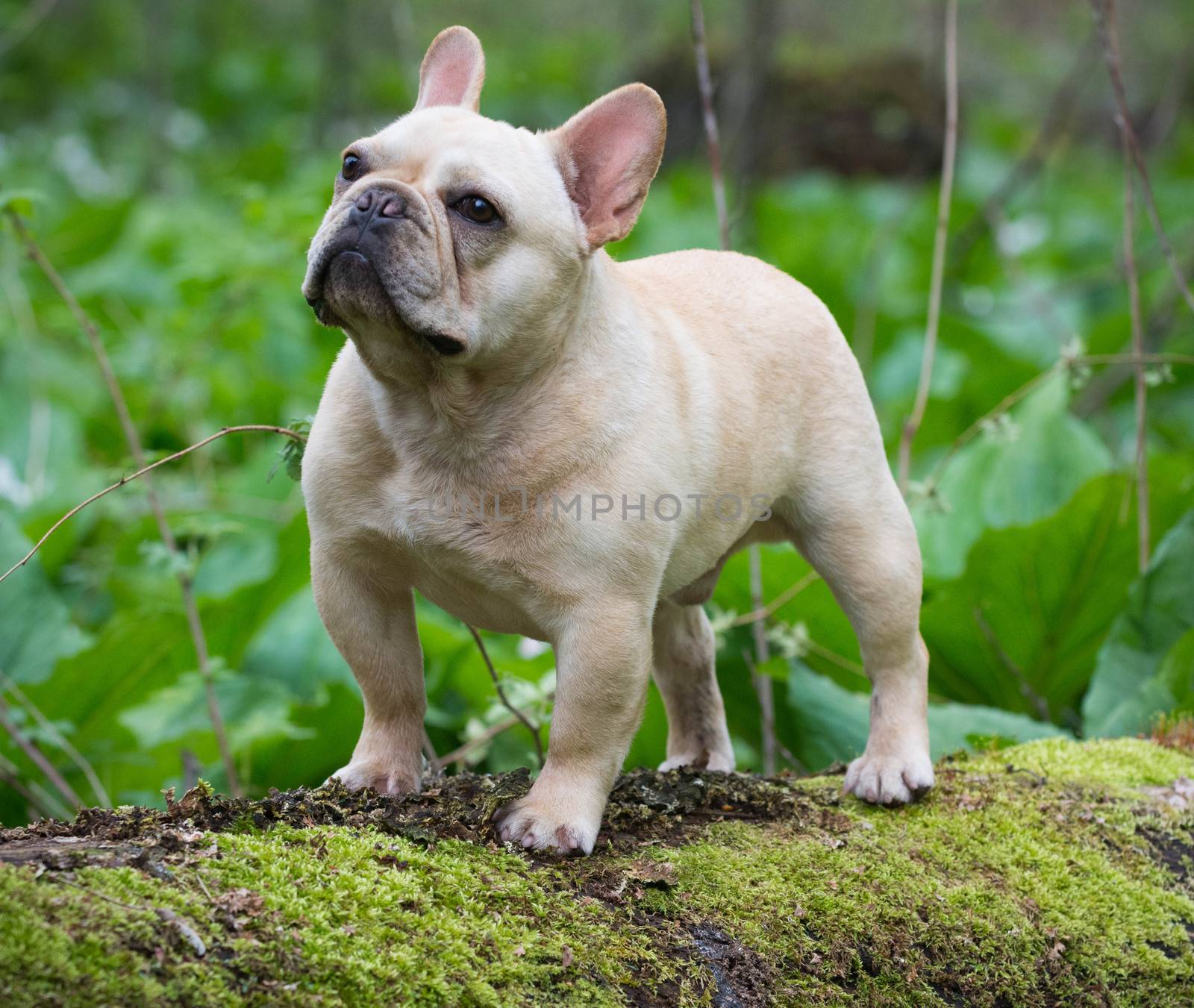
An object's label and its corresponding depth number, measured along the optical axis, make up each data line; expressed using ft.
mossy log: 5.95
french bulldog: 8.46
